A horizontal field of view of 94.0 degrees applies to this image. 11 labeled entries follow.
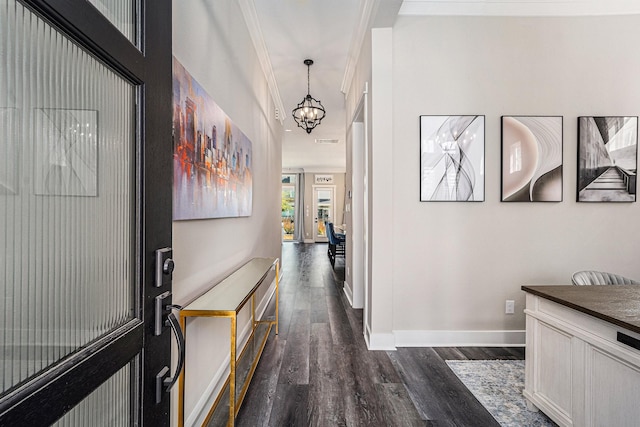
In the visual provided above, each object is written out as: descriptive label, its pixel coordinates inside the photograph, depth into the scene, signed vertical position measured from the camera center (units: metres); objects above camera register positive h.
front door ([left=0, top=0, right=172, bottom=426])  0.44 +0.00
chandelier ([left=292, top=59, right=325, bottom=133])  3.75 +1.29
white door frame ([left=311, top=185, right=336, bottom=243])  11.81 +0.09
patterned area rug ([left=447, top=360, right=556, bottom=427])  1.71 -1.17
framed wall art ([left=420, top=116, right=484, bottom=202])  2.66 +0.54
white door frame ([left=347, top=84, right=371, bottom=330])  3.75 +0.06
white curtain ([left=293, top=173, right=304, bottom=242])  11.83 +0.25
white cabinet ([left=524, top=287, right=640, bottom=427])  1.22 -0.72
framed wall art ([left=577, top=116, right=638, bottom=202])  2.64 +0.54
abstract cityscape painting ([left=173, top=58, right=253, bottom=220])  1.34 +0.33
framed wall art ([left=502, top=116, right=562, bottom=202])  2.64 +0.51
